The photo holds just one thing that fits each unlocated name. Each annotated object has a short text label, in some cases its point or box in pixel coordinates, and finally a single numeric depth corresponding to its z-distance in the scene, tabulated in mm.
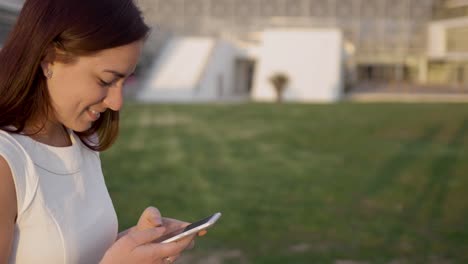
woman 1470
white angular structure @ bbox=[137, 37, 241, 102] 28375
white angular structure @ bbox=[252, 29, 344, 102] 28375
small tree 27453
